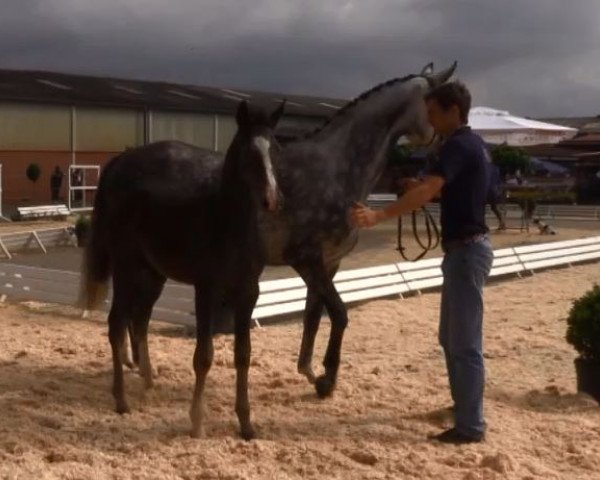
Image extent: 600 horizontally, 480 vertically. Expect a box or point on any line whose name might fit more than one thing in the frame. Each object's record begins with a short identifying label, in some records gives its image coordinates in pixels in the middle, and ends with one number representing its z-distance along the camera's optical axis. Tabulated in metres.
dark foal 5.73
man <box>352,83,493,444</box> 5.92
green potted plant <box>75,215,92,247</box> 21.03
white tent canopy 25.59
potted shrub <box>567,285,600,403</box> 7.54
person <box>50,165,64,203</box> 38.81
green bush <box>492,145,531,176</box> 34.88
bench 30.42
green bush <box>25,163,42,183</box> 39.09
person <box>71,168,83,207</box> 37.69
